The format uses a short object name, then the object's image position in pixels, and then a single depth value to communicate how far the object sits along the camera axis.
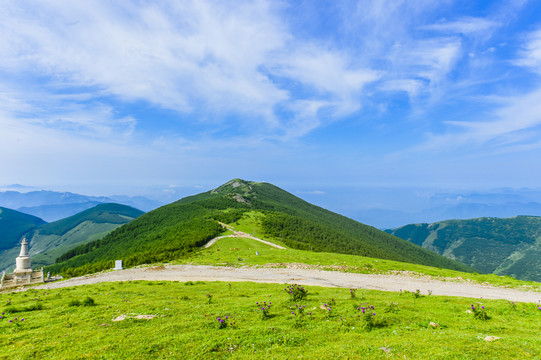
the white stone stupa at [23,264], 40.03
